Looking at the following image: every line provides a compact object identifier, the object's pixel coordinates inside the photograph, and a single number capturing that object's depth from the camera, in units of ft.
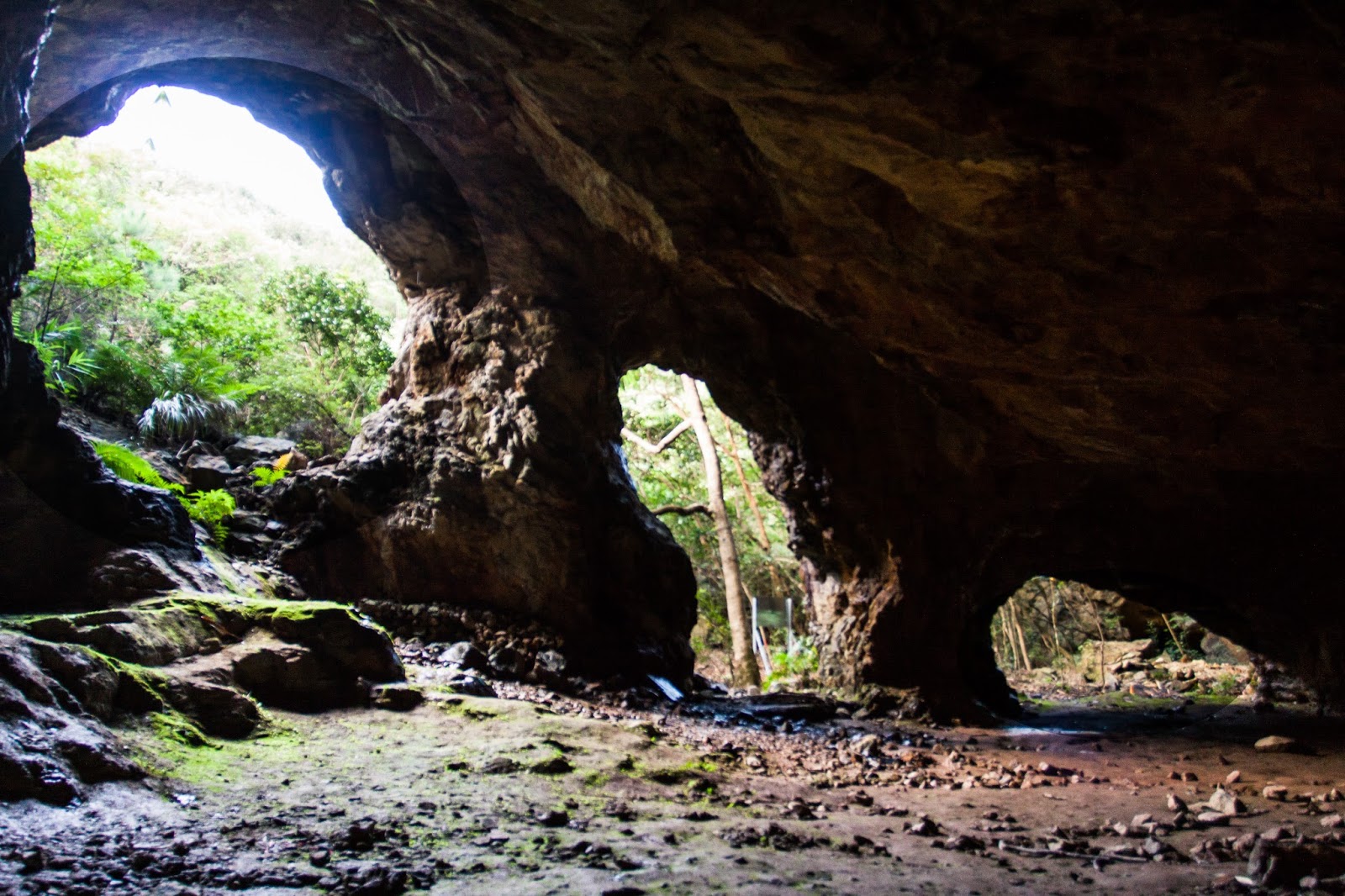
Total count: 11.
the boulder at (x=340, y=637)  17.37
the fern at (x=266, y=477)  29.89
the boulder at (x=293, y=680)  15.65
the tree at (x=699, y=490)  65.92
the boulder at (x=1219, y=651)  54.76
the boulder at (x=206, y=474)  29.53
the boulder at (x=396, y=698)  17.38
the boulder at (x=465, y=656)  25.09
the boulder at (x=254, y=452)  33.35
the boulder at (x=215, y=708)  13.20
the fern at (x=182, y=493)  23.32
